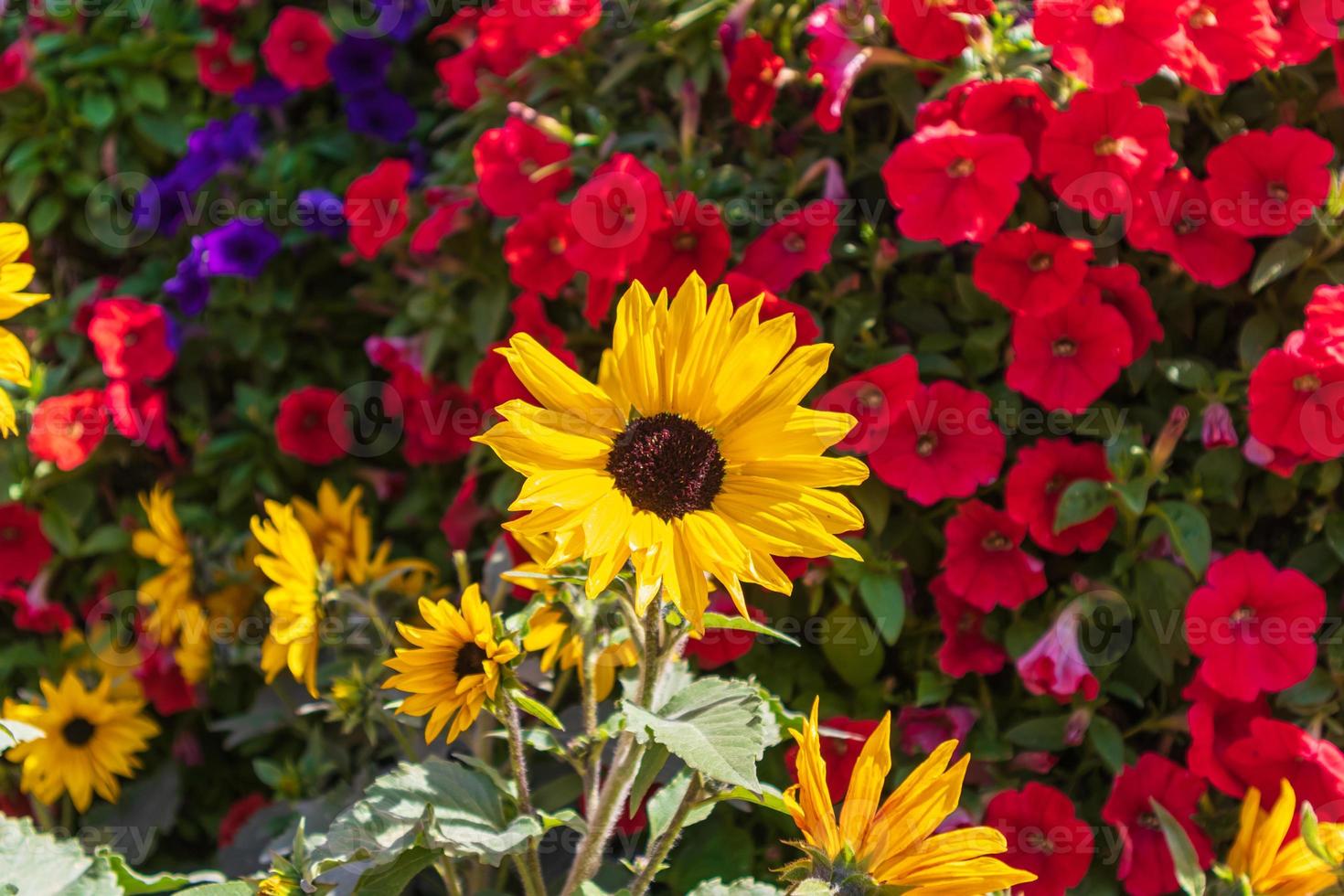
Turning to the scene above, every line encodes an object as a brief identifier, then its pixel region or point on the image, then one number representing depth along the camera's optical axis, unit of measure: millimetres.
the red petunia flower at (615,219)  1405
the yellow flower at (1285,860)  1249
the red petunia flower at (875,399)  1371
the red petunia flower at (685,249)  1417
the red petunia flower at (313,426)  1559
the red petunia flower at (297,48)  1644
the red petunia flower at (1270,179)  1374
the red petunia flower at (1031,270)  1378
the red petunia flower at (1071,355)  1379
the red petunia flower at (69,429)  1527
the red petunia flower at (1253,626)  1346
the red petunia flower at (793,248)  1409
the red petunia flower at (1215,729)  1348
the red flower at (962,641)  1401
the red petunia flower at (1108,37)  1355
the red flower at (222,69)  1672
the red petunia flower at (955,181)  1372
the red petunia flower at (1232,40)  1369
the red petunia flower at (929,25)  1397
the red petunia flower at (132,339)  1546
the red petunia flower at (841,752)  1381
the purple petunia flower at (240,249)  1568
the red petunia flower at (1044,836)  1343
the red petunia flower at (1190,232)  1386
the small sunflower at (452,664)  1231
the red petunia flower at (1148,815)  1359
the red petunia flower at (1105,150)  1369
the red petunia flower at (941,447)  1388
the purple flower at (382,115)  1640
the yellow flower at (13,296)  1252
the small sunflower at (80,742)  1501
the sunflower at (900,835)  1189
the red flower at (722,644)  1370
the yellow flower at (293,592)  1377
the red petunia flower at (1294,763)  1325
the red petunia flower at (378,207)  1513
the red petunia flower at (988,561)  1388
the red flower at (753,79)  1467
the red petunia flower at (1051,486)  1389
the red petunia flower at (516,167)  1463
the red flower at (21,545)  1579
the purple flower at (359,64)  1643
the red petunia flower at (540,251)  1436
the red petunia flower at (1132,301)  1391
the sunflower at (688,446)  1186
